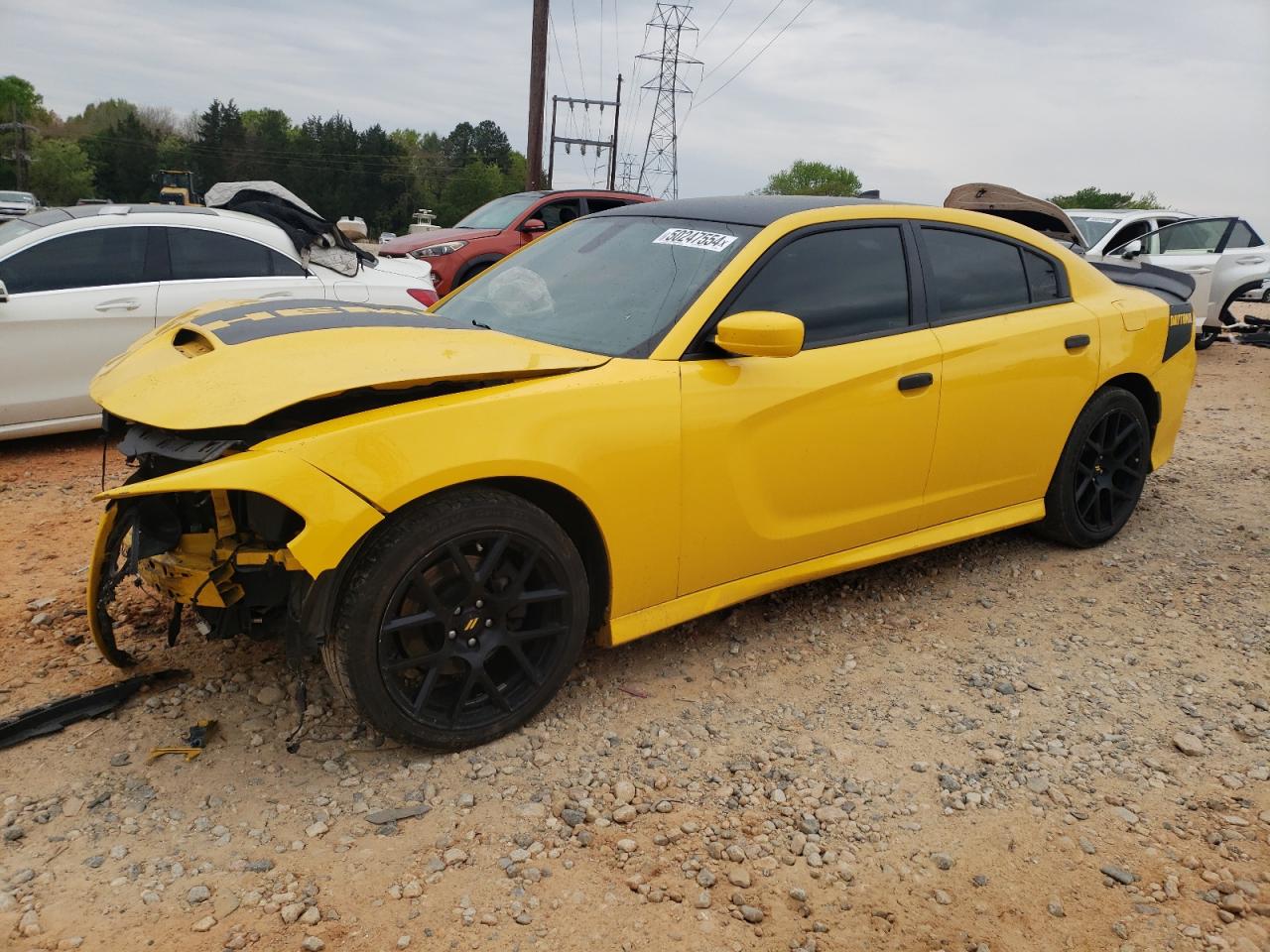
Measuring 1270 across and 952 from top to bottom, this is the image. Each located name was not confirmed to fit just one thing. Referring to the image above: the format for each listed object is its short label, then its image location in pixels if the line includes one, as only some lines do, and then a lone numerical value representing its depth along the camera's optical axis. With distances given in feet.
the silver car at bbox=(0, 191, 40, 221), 109.91
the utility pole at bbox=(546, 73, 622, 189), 135.74
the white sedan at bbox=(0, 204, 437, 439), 18.78
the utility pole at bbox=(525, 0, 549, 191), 65.00
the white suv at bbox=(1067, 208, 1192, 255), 36.96
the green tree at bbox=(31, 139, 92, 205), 216.95
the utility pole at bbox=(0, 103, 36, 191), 211.41
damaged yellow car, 8.32
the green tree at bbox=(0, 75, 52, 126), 313.53
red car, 34.76
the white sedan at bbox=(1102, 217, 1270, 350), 35.68
